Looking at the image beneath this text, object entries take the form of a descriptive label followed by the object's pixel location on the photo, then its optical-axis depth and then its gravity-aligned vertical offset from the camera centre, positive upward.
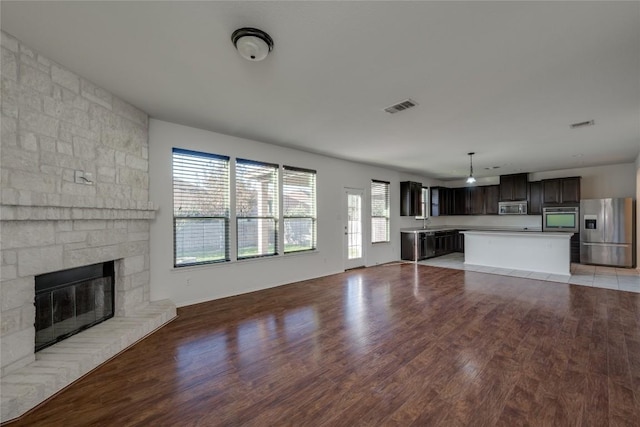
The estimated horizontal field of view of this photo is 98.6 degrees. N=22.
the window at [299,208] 5.46 +0.15
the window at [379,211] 7.53 +0.12
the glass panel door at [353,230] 6.76 -0.36
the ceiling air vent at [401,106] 3.30 +1.36
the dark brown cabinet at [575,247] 7.43 -0.90
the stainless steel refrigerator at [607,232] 6.74 -0.44
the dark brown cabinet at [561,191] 7.55 +0.66
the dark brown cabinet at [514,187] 8.48 +0.87
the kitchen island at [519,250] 6.04 -0.86
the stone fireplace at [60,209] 2.14 +0.07
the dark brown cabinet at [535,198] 8.23 +0.50
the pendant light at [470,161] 6.04 +1.31
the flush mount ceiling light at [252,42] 2.03 +1.32
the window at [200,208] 4.13 +0.13
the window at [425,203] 9.60 +0.43
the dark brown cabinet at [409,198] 8.24 +0.50
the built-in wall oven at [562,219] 7.50 -0.13
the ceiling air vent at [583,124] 4.03 +1.35
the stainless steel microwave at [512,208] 8.55 +0.21
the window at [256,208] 4.78 +0.14
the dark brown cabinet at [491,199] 9.17 +0.53
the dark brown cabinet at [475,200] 9.49 +0.50
